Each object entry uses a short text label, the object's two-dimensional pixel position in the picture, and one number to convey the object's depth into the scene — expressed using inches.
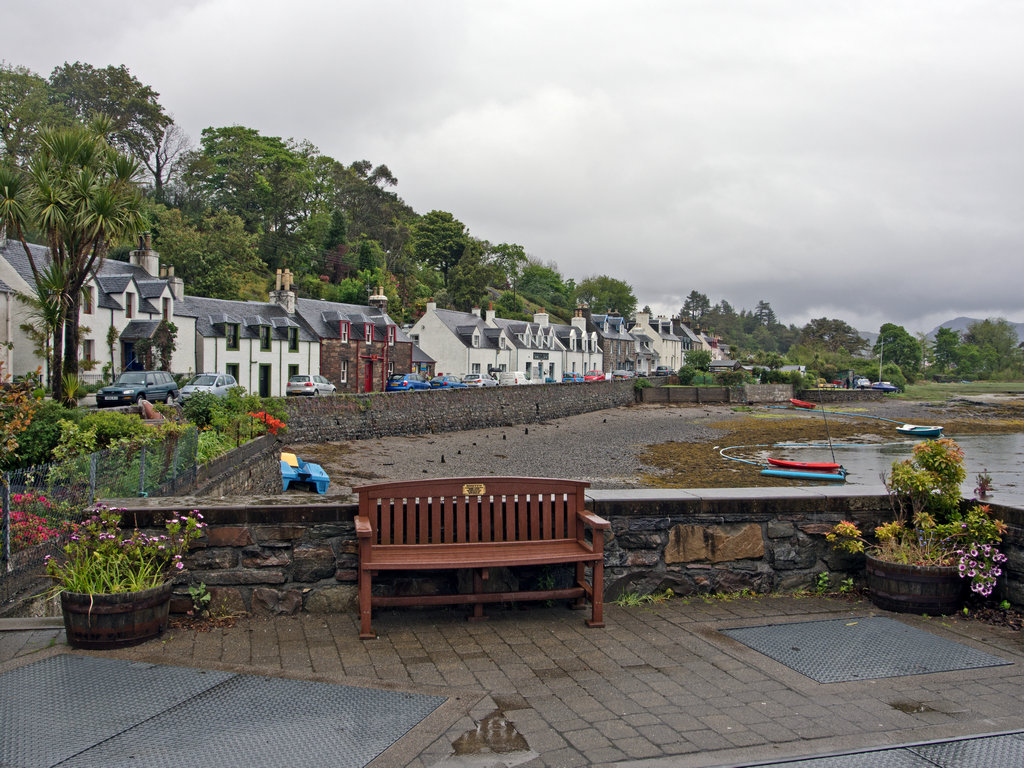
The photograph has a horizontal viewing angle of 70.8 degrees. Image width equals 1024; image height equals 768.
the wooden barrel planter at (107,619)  179.0
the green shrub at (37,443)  398.0
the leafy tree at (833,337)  5772.6
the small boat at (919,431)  1603.1
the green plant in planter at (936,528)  213.3
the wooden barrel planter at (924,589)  216.1
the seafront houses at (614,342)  3582.7
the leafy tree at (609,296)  5088.6
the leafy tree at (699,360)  3200.3
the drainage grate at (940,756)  129.9
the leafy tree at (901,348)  5196.9
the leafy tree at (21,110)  2187.5
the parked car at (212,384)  1212.8
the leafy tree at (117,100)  2810.0
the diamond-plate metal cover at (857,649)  176.6
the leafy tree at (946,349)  5861.2
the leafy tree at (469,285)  3444.9
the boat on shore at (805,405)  2557.6
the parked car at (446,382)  2059.5
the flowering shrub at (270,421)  858.1
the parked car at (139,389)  1045.2
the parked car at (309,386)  1608.0
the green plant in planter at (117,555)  185.8
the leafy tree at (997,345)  5487.2
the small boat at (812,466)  1058.1
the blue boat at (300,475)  652.1
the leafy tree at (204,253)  2219.5
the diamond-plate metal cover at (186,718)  131.3
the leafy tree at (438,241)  4065.0
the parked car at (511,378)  2399.1
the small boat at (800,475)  1003.8
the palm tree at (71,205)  565.6
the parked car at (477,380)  2157.5
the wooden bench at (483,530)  202.1
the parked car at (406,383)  1979.6
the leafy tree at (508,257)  4749.0
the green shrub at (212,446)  527.2
